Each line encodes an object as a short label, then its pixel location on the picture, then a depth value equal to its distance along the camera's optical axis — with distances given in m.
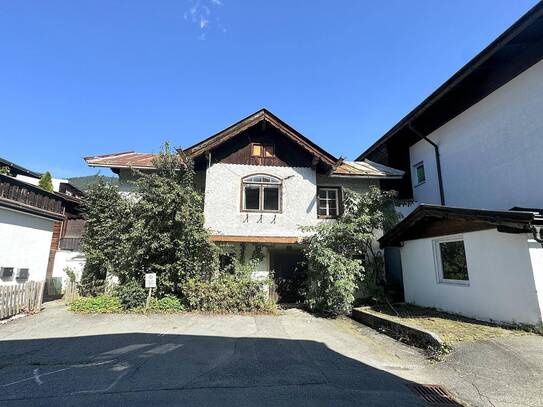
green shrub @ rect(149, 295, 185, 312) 11.13
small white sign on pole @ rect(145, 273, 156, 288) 10.88
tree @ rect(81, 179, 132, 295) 12.88
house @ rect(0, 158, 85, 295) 10.92
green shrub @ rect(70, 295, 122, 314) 10.98
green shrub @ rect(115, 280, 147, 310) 11.24
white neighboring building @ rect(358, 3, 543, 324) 7.77
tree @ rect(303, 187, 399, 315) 11.35
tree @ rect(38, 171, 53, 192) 20.59
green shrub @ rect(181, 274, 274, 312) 11.30
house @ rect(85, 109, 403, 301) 13.44
